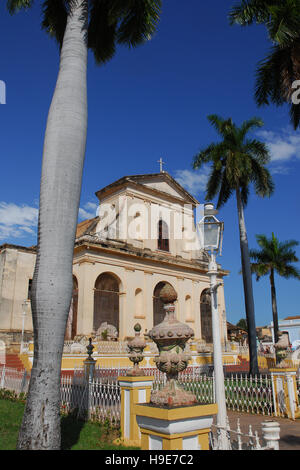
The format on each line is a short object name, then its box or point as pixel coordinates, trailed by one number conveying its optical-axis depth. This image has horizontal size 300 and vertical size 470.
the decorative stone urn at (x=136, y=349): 7.51
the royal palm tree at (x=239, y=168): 18.14
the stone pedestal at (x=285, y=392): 8.54
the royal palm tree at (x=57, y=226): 4.92
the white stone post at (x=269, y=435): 3.37
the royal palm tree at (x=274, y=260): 29.91
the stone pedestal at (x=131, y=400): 6.34
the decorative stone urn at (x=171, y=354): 4.02
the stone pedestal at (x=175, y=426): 3.52
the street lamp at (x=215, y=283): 4.79
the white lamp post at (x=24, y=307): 18.88
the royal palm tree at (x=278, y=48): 11.88
